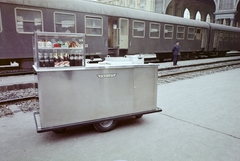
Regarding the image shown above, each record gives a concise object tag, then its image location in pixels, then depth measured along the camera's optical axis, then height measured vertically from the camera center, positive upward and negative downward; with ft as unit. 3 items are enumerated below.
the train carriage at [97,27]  27.63 +4.62
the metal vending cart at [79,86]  10.51 -1.91
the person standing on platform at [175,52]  44.87 +0.17
